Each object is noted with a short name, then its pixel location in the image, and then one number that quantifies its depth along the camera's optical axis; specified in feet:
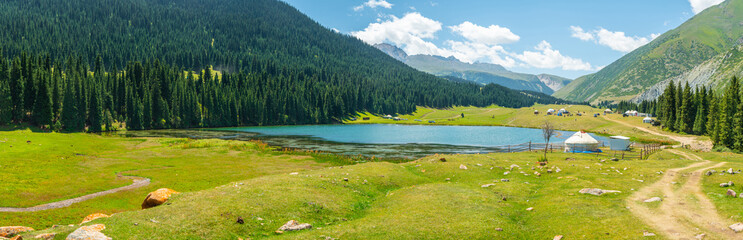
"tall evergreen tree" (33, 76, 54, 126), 344.49
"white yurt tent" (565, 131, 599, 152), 238.07
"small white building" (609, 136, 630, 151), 248.11
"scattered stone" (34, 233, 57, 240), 45.37
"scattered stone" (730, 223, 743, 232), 50.59
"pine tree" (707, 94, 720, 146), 274.77
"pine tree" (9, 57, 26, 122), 342.44
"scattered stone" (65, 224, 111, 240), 45.16
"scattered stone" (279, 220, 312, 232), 60.49
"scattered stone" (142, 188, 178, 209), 71.00
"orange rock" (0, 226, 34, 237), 48.57
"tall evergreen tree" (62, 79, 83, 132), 370.12
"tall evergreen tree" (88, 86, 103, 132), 406.00
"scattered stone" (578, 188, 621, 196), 81.51
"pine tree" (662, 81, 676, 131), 422.82
